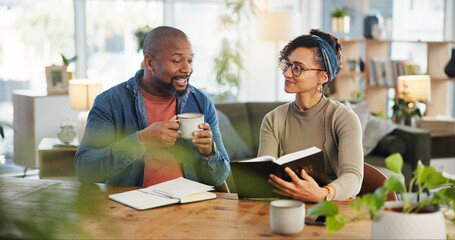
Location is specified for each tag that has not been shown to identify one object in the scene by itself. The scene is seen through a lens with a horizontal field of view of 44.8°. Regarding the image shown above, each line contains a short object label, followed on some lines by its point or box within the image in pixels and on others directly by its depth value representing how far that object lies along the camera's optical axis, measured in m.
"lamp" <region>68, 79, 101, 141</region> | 3.95
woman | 1.98
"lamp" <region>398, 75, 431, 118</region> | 4.62
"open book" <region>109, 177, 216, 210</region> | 1.72
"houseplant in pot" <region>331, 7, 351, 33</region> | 6.10
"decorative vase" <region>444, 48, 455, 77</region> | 4.98
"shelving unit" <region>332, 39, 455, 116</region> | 5.23
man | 2.17
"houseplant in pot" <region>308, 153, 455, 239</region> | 1.17
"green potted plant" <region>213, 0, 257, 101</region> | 6.40
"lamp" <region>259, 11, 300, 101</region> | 6.09
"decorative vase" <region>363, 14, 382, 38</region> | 5.56
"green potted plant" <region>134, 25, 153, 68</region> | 5.12
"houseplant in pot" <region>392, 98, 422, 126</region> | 4.76
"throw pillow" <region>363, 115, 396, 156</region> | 4.31
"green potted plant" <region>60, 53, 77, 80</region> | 4.64
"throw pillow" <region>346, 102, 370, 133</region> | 4.28
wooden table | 1.45
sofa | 4.27
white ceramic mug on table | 1.42
